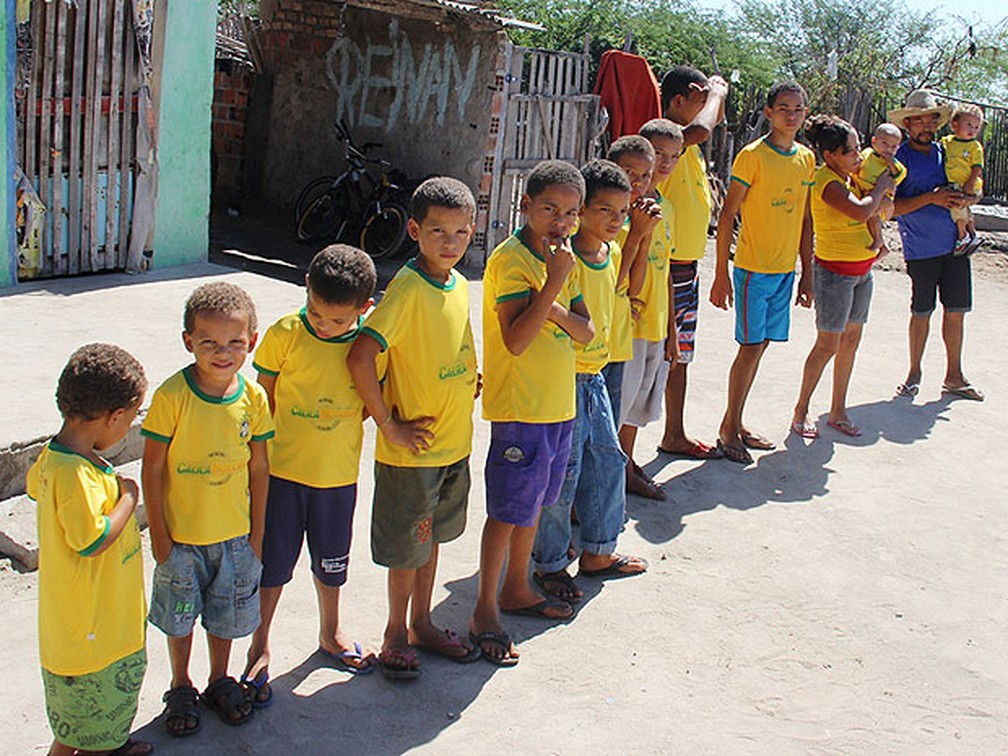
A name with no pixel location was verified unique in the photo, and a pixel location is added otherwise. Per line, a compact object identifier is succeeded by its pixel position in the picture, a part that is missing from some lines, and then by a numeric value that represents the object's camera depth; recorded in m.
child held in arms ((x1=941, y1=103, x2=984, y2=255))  7.41
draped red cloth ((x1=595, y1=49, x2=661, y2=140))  7.18
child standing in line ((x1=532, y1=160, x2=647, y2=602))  4.11
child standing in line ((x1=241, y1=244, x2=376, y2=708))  3.33
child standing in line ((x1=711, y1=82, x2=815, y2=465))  5.80
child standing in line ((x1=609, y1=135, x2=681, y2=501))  4.58
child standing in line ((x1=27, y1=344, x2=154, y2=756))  2.76
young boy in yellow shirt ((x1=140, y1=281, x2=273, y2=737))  3.07
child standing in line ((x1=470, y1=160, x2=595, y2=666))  3.75
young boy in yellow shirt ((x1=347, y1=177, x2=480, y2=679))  3.45
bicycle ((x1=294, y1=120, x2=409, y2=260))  10.82
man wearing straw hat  7.23
